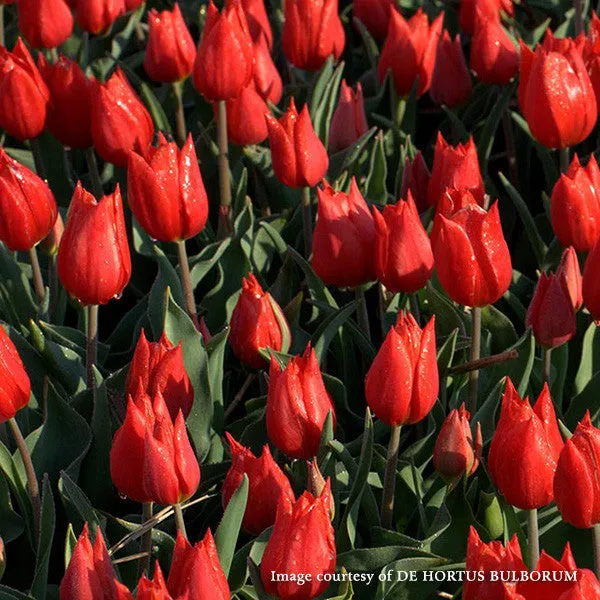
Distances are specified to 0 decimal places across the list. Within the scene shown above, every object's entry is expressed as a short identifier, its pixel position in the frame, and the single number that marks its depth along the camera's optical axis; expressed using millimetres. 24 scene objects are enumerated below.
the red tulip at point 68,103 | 2491
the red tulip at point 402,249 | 2276
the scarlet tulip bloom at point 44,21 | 2600
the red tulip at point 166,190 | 2319
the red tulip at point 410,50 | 2585
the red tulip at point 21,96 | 2460
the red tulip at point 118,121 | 2438
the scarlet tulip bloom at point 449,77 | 2604
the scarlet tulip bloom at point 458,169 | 2378
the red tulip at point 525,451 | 2154
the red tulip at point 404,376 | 2194
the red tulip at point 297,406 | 2194
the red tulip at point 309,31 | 2562
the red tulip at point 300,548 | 2104
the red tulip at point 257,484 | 2180
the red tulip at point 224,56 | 2455
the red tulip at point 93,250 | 2277
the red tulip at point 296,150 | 2403
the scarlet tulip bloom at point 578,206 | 2336
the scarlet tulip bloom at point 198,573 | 2073
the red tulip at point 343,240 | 2305
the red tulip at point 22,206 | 2327
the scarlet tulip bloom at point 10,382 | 2204
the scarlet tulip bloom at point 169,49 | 2546
